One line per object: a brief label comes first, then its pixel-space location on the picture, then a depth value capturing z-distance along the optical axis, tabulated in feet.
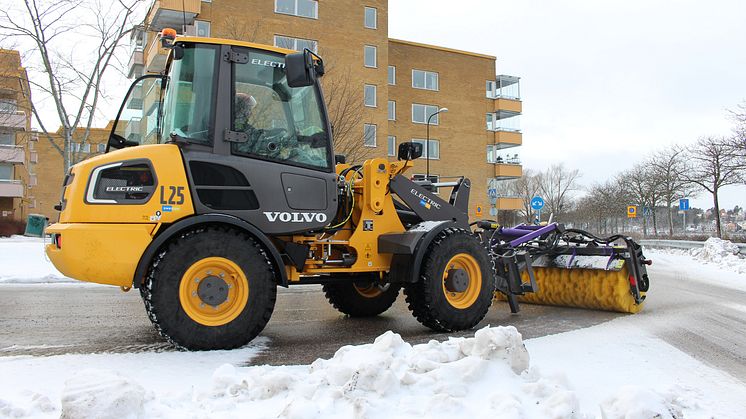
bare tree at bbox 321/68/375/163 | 66.33
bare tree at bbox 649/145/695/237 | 112.47
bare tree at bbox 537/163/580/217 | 224.53
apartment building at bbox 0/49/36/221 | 72.14
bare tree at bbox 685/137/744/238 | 82.64
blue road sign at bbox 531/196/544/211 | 88.33
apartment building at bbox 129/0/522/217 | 102.06
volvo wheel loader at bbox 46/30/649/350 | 15.51
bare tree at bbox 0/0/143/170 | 64.23
